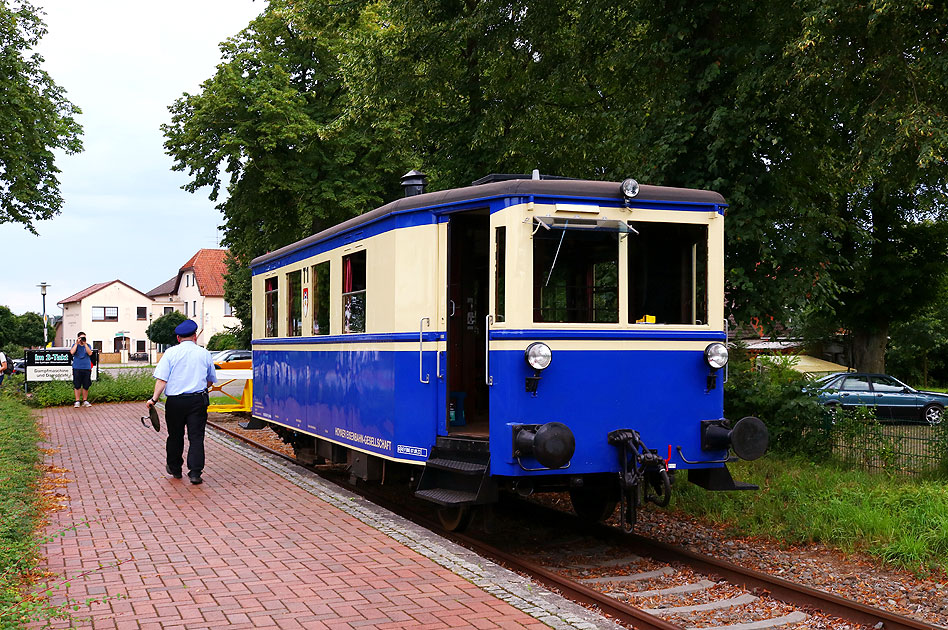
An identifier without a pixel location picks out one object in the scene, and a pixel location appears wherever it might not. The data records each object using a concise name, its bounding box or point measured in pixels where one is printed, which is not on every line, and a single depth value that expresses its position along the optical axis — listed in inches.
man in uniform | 414.6
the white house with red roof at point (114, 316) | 3415.4
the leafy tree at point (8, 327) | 2751.0
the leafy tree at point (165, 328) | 2723.9
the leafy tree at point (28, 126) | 949.2
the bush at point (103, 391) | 943.0
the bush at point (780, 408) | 475.5
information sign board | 979.3
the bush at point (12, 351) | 2293.4
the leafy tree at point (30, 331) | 2817.4
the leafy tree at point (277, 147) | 954.7
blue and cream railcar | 285.7
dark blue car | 890.1
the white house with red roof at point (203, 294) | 3051.2
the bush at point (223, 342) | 1841.2
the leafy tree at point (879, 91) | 385.7
